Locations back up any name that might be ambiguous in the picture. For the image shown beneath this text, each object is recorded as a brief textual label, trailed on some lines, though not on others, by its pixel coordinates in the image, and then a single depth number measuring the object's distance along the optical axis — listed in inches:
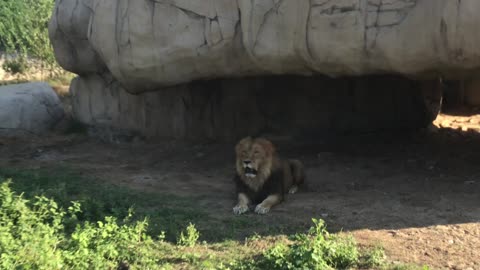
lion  526.3
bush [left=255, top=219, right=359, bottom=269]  352.5
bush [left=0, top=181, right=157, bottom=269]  347.3
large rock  467.5
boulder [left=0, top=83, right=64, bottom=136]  871.1
